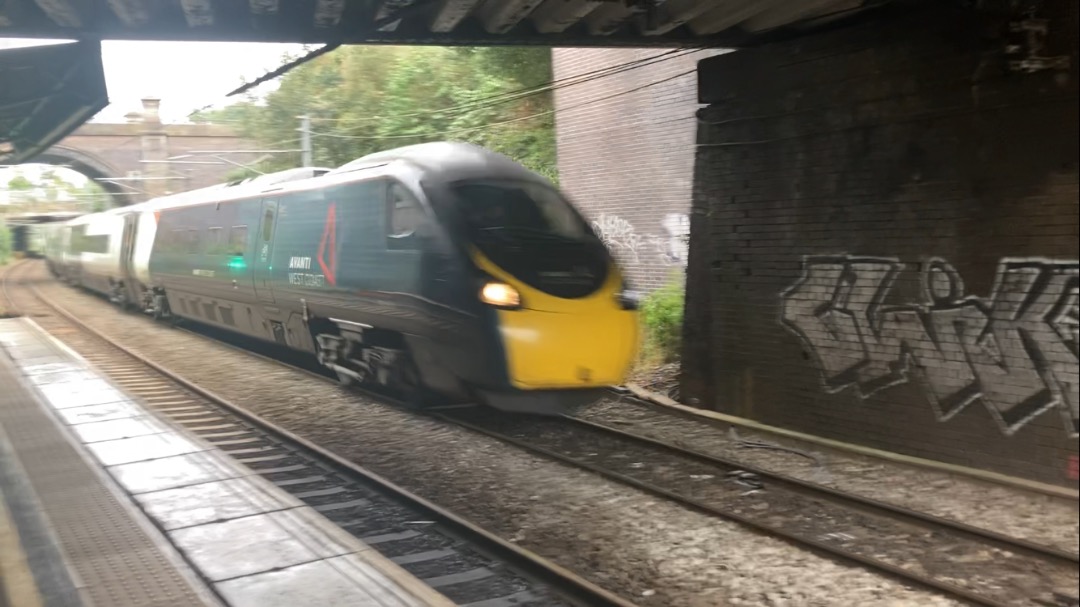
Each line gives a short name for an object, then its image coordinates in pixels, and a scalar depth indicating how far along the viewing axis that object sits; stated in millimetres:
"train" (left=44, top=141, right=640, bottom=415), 7168
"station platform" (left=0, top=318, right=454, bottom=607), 4270
